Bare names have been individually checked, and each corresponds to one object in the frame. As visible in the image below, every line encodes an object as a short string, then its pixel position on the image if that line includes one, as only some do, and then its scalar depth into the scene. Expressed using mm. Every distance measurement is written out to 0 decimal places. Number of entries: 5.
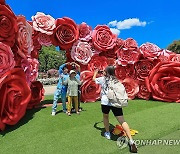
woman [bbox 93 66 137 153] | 2420
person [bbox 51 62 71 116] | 3966
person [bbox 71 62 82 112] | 4183
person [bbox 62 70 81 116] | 3775
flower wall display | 3385
